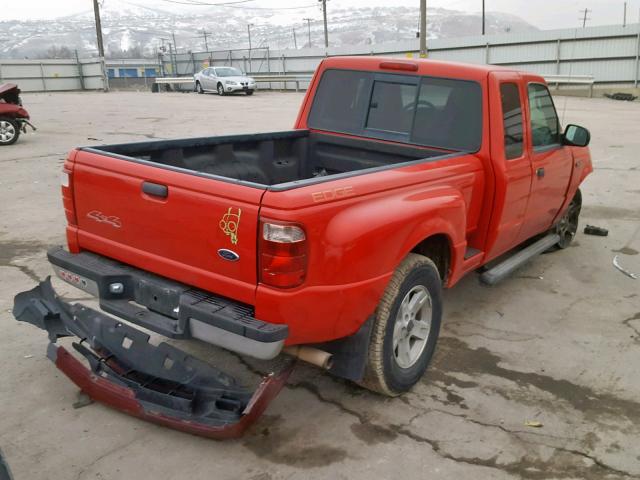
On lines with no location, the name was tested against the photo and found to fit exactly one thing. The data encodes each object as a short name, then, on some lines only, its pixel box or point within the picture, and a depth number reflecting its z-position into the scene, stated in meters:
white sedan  32.41
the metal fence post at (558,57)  30.25
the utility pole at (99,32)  42.16
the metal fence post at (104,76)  42.59
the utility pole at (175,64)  53.66
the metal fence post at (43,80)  44.44
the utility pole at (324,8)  63.92
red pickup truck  2.78
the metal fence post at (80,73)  46.66
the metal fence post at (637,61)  27.56
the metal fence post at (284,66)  43.49
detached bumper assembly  3.01
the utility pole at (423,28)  28.73
